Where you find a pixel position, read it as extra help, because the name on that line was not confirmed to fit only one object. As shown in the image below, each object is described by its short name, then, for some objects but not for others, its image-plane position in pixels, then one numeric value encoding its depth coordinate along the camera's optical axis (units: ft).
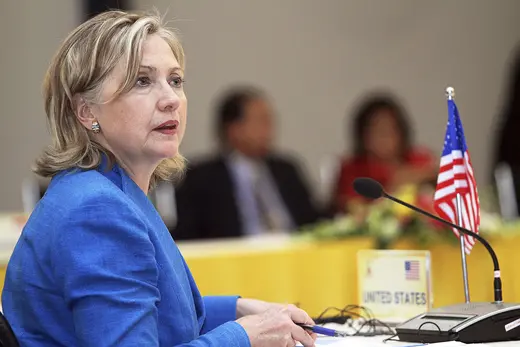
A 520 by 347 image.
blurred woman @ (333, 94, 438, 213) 40.32
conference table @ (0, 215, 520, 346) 24.95
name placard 17.19
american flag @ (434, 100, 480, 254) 16.85
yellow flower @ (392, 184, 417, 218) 26.96
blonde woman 11.25
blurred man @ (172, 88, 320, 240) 38.29
